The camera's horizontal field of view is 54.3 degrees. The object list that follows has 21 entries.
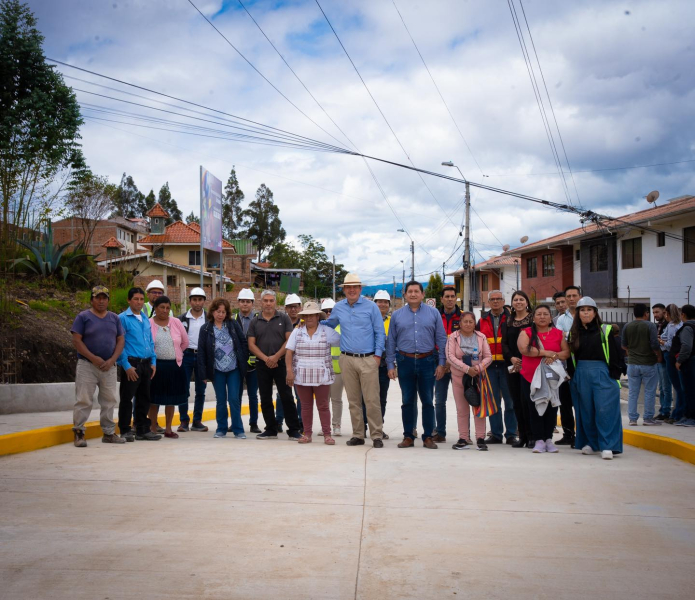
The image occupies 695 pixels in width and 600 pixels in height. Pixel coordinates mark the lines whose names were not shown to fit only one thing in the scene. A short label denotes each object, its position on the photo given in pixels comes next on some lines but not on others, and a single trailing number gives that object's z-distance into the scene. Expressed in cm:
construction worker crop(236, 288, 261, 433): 967
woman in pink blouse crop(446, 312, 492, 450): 870
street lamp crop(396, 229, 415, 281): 6009
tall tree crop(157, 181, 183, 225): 9038
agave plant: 1552
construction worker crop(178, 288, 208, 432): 1001
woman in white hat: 873
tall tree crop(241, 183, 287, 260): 8044
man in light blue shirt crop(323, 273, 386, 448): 859
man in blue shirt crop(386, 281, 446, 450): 874
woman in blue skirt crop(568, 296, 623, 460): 787
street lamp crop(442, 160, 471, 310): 3042
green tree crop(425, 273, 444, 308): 6556
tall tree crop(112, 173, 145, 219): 9112
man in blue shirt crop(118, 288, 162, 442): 856
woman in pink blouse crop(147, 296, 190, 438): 911
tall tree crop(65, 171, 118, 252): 2598
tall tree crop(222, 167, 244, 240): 7831
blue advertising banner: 2138
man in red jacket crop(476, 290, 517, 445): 914
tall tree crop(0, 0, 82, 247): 1511
